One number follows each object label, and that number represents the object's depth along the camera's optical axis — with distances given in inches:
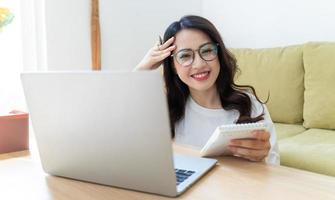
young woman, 45.1
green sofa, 75.0
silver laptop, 24.1
